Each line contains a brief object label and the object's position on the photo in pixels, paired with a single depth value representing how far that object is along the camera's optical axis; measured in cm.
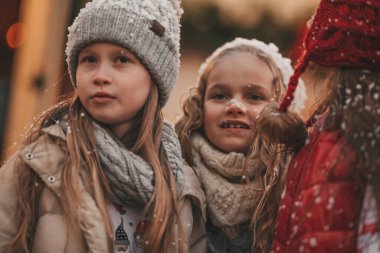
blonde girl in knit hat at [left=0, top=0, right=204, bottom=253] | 197
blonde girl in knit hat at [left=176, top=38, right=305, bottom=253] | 222
